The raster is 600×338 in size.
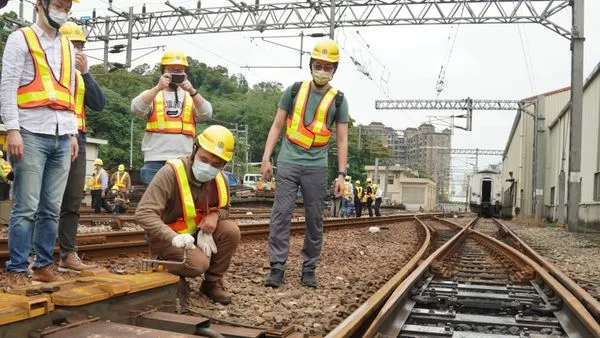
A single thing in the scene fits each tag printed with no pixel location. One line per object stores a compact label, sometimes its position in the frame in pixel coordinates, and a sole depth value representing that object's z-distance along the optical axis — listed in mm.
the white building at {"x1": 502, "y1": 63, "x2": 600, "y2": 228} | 20047
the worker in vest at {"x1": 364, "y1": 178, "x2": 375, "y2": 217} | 23150
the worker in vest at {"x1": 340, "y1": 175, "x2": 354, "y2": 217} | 22617
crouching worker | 3766
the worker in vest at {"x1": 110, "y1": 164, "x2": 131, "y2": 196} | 18641
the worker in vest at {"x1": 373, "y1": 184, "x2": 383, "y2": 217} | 24031
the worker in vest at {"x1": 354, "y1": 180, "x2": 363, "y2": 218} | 22312
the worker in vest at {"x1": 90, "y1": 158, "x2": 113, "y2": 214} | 17312
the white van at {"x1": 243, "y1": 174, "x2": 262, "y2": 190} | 46816
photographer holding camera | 5047
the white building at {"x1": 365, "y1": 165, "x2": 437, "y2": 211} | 86219
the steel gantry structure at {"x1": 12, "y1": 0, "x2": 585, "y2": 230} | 17906
